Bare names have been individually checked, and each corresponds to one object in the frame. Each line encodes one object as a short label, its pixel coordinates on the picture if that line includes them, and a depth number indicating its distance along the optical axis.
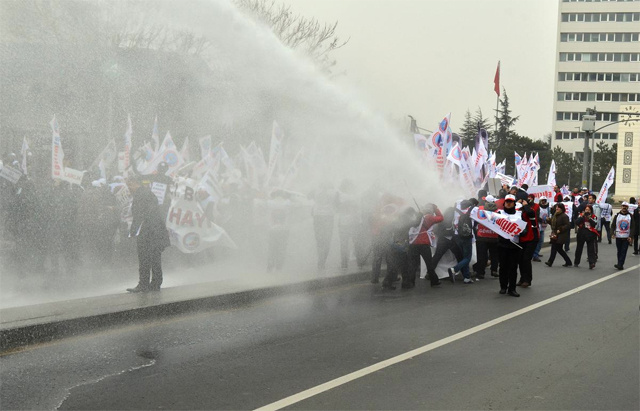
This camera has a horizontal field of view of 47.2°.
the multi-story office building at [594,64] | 103.25
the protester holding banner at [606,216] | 24.03
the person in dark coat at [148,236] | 9.88
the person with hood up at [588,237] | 16.03
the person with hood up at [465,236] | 13.07
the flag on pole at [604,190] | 22.48
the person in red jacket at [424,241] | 12.24
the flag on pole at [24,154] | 13.66
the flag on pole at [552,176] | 26.14
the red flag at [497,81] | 42.16
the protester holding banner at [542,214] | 18.02
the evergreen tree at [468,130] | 55.34
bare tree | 26.88
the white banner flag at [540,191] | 17.55
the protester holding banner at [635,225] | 19.73
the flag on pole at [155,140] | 14.84
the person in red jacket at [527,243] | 11.91
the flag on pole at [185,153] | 15.37
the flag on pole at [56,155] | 12.76
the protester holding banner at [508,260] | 11.59
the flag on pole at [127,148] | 14.38
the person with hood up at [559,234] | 16.30
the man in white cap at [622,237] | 15.93
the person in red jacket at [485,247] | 13.11
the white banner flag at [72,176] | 12.73
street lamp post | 29.88
